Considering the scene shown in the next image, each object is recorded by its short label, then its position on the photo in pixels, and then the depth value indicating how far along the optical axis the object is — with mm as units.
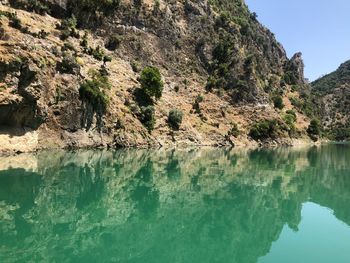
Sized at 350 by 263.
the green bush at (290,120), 127625
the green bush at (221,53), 124250
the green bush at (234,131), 103000
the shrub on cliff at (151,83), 84625
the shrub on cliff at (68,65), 63781
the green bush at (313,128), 143350
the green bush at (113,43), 96412
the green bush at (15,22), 64000
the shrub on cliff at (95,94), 64000
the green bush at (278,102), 139875
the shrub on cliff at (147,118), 78375
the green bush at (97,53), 83431
